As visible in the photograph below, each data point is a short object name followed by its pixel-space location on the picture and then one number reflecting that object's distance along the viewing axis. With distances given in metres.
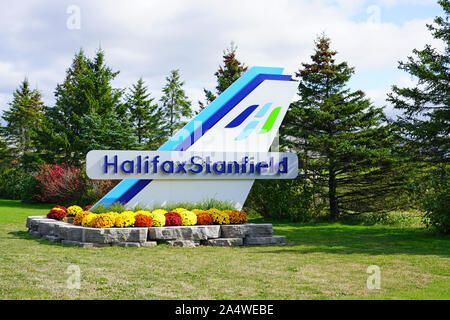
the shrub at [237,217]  11.98
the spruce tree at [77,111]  31.05
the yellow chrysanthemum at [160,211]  11.95
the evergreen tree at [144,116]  37.50
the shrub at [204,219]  11.69
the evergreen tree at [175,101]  41.88
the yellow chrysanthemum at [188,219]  11.53
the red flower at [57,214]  13.30
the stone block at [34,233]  12.54
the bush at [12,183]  33.78
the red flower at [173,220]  11.38
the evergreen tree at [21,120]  45.34
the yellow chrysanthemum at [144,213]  11.43
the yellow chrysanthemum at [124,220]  10.81
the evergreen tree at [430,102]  14.20
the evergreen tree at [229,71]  26.05
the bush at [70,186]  23.30
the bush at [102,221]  10.77
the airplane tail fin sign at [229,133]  13.02
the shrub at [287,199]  19.55
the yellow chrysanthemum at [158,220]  11.15
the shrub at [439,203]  13.09
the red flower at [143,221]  10.98
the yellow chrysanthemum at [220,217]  11.83
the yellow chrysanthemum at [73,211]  13.39
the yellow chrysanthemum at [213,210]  12.03
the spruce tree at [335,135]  19.02
